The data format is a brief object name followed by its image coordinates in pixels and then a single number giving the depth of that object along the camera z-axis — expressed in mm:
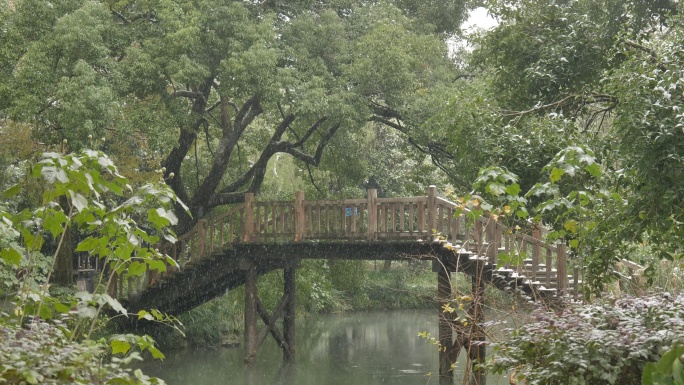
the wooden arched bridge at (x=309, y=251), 14336
